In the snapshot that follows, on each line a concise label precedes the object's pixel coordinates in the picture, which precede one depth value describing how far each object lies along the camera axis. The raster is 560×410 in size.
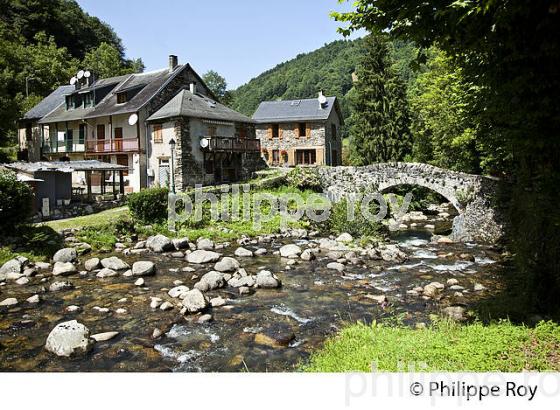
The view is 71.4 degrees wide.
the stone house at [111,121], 26.69
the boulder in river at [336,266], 13.07
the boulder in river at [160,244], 15.91
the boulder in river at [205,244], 16.42
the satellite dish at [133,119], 25.38
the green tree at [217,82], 66.75
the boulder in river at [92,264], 13.01
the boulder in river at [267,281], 11.16
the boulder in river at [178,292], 10.24
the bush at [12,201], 14.48
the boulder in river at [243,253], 15.32
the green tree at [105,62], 47.03
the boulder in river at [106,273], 12.30
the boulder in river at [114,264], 13.06
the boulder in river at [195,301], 9.11
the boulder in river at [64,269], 12.55
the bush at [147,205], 18.92
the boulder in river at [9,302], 9.73
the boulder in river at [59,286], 10.95
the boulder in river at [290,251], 15.16
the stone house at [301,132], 36.16
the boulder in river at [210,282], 10.94
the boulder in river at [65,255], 13.98
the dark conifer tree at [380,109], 29.88
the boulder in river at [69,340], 7.07
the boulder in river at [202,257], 14.23
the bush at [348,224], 18.10
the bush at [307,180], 26.31
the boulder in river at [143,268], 12.40
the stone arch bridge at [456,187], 16.58
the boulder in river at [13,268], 12.07
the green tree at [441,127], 20.88
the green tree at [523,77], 5.89
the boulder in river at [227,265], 12.80
